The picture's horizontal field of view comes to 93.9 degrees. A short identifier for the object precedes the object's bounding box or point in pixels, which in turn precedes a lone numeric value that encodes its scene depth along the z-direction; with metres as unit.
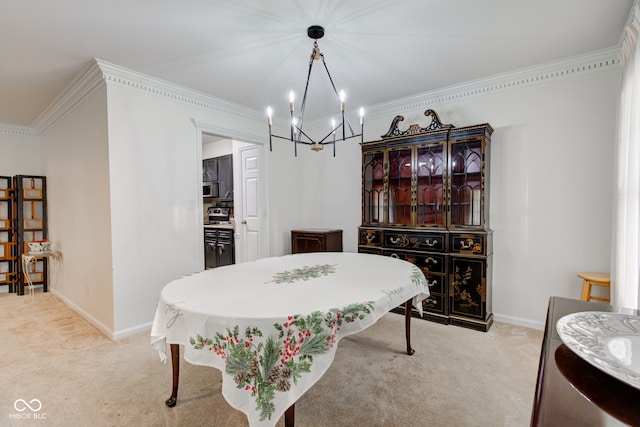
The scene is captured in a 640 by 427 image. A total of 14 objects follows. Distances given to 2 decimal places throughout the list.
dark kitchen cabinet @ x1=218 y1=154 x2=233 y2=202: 5.29
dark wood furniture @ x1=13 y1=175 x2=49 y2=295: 4.23
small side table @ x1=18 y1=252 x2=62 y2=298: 3.80
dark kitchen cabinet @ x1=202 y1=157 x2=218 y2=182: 5.57
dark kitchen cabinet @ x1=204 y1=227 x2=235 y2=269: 4.82
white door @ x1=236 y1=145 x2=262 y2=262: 4.26
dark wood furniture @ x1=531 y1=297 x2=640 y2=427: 0.56
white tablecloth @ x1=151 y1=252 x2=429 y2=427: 1.16
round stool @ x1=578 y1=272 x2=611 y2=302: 2.34
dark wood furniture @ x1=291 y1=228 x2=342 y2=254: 3.88
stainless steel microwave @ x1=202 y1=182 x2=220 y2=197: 5.58
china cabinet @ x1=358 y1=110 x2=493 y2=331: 2.90
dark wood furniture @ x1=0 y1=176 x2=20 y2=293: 4.32
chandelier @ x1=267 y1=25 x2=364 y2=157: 1.97
